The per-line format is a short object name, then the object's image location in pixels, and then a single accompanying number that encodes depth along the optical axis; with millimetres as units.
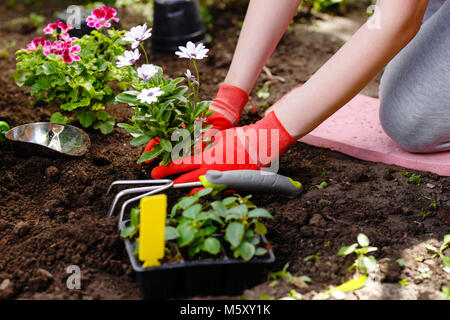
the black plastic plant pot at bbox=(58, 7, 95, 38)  2332
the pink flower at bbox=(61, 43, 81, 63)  1828
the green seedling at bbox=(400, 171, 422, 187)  1802
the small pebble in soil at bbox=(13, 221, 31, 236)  1517
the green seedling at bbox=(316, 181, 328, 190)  1746
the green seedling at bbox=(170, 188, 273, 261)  1254
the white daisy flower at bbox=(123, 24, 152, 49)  1591
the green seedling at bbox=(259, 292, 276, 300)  1260
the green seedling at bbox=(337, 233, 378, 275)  1339
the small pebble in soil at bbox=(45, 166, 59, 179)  1759
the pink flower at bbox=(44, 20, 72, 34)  1951
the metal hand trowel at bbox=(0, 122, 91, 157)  1832
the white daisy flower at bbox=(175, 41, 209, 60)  1579
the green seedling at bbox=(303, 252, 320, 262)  1408
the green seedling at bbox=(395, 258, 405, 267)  1392
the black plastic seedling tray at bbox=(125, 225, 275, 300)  1245
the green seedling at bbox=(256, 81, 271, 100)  2467
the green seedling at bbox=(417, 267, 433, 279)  1360
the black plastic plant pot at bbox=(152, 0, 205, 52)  2730
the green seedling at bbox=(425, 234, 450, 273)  1424
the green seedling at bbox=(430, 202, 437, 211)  1658
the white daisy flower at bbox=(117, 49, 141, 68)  1568
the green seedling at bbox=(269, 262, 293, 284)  1332
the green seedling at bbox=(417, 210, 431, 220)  1615
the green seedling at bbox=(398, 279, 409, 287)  1330
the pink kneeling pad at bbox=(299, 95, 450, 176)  1915
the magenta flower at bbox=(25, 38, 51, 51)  1900
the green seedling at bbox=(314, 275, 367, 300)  1274
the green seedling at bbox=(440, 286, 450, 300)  1270
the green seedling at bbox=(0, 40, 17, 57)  2906
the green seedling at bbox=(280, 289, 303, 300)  1267
